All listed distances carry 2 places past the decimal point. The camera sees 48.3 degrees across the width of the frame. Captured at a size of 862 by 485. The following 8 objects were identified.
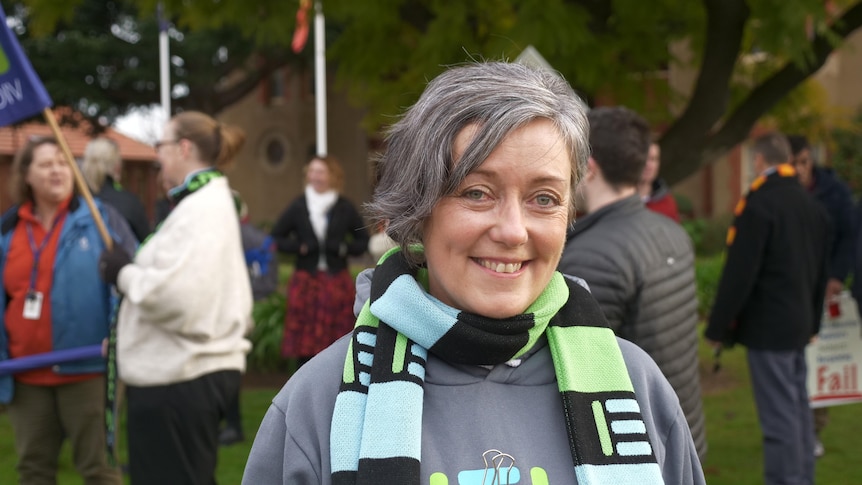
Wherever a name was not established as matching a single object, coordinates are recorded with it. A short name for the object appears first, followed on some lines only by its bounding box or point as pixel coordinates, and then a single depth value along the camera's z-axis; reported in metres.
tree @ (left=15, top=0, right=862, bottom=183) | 6.20
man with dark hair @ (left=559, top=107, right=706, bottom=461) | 3.55
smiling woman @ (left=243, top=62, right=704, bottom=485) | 1.79
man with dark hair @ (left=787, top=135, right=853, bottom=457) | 7.48
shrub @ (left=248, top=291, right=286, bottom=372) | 10.27
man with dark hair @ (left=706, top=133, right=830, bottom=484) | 5.42
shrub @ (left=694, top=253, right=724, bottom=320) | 13.31
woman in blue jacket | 4.83
